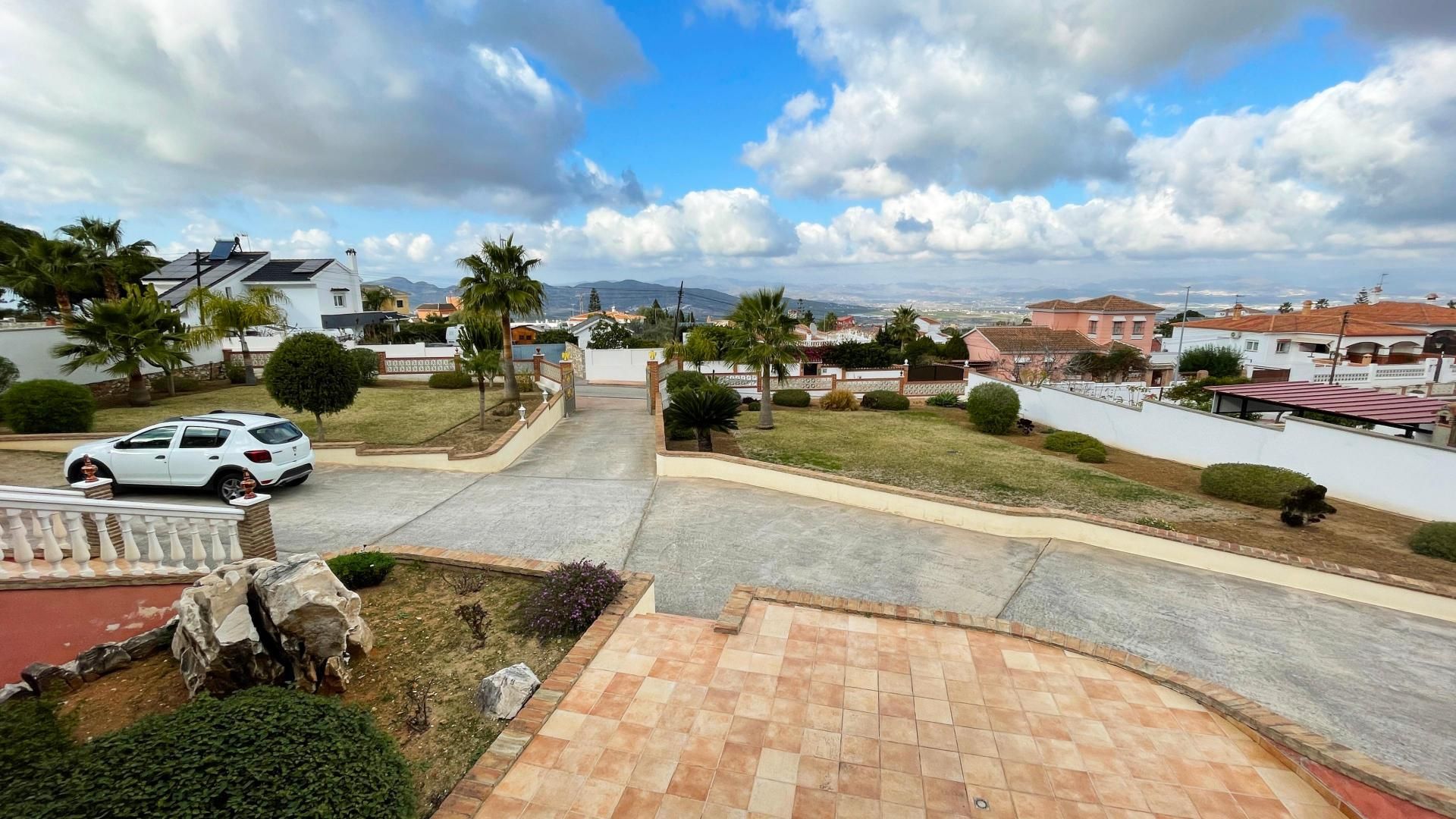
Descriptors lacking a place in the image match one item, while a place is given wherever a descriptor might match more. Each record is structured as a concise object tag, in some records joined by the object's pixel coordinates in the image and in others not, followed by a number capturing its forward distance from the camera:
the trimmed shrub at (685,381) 24.09
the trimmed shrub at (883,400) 29.67
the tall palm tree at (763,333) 20.08
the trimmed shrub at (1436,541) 10.93
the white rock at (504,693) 4.79
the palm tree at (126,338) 18.19
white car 9.88
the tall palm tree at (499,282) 21.72
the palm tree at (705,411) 16.44
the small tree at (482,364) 18.28
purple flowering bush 5.96
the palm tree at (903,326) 51.94
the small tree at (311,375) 13.92
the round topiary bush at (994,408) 23.56
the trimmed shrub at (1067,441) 20.42
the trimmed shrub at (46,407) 13.22
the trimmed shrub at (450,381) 27.23
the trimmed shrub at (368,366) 26.61
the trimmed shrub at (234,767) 2.43
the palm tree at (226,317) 24.38
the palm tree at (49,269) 22.28
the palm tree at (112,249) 24.78
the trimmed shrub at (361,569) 6.72
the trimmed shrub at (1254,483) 13.95
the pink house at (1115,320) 53.28
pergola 15.08
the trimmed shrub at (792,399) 29.17
